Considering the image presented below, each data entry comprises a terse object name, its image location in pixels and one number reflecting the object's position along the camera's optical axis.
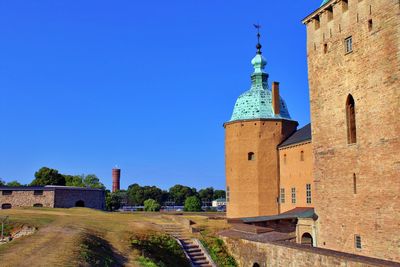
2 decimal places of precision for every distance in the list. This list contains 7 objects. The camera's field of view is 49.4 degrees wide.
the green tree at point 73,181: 76.25
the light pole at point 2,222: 21.40
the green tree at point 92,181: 84.84
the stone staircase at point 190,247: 22.95
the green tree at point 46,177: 65.25
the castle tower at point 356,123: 20.33
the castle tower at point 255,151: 33.62
